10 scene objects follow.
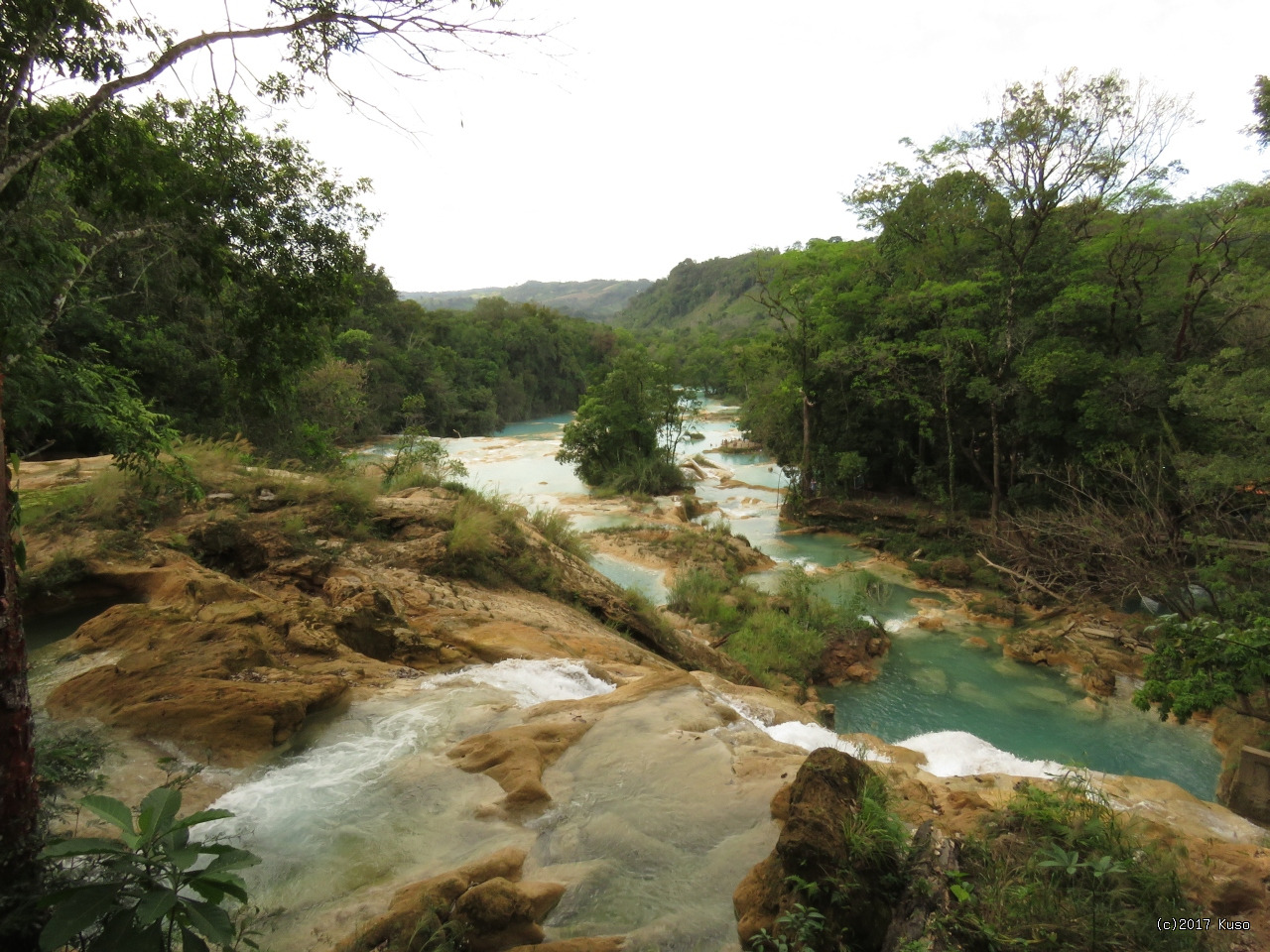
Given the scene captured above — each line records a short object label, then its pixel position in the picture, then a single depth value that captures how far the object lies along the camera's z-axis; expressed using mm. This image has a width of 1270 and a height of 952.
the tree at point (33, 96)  2256
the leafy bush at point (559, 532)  10430
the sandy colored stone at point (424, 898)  2586
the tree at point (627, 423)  27719
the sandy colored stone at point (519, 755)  3867
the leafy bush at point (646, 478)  26391
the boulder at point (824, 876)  2730
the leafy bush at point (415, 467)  10016
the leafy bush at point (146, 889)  1843
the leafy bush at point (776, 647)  10816
